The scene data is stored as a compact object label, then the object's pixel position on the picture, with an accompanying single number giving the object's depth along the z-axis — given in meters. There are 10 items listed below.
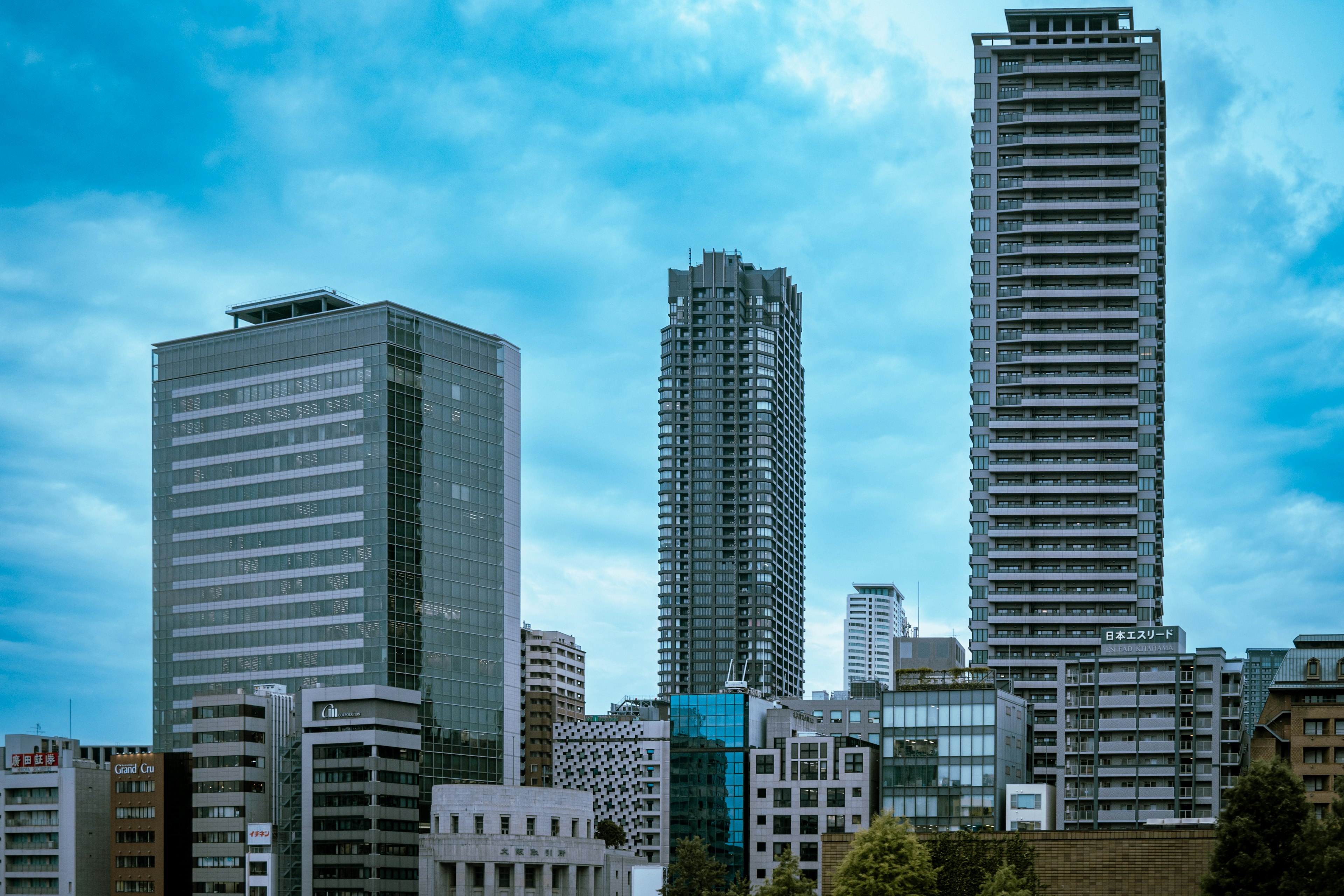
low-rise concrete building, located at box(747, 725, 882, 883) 191.88
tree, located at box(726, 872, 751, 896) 144.00
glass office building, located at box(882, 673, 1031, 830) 165.00
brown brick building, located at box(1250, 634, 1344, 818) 150.38
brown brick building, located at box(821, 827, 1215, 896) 120.12
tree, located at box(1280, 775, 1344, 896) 91.31
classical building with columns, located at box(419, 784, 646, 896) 178.75
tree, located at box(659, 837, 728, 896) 181.50
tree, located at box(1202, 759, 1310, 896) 98.12
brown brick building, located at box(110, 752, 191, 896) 189.75
